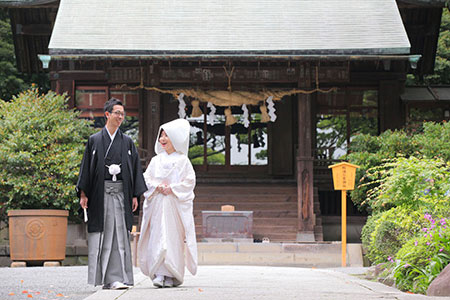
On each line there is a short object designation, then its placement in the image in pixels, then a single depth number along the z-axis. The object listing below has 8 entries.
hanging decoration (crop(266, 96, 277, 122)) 20.36
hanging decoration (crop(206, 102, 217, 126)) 20.86
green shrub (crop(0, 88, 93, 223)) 16.61
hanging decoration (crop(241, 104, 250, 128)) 20.75
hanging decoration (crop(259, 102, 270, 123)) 20.41
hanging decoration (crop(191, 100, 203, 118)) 20.59
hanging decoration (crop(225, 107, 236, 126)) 20.70
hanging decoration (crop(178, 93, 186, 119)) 20.31
